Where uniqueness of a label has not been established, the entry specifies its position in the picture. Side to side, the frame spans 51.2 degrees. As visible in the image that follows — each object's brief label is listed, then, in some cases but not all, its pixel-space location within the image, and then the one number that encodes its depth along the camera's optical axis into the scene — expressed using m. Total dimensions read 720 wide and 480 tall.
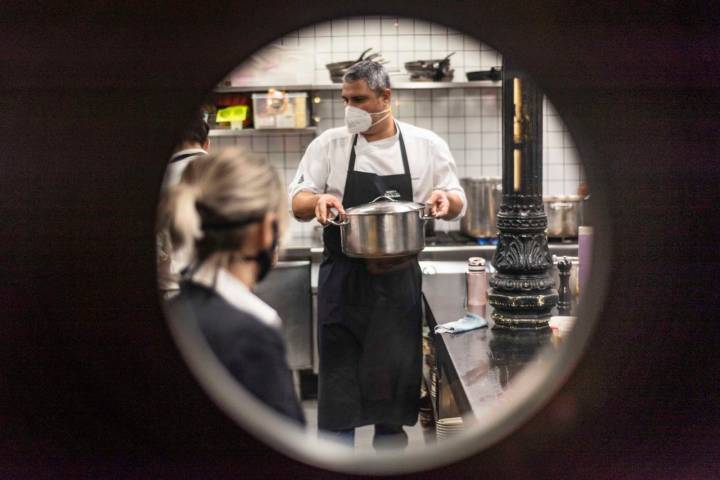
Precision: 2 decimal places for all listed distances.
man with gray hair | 2.38
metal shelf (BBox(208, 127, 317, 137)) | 3.87
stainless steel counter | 1.26
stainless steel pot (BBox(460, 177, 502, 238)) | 3.79
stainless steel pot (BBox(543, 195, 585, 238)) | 3.64
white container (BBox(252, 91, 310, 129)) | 3.88
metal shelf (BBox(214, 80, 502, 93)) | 3.82
